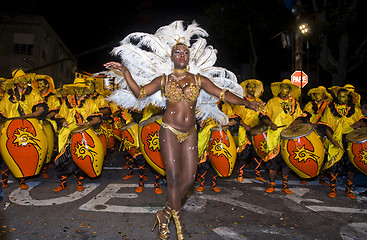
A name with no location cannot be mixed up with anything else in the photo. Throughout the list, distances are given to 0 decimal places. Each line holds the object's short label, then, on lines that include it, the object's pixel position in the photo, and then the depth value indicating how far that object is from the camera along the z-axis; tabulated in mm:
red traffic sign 10052
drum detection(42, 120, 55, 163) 5578
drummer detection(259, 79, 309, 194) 5629
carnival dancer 3482
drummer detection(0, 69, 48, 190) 5219
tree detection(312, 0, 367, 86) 11055
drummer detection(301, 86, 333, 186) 6227
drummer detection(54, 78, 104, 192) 5367
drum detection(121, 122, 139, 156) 5531
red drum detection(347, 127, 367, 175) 5004
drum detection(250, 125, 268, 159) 5945
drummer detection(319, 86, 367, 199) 5500
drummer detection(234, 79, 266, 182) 6363
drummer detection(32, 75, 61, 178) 6326
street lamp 10344
